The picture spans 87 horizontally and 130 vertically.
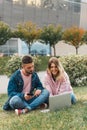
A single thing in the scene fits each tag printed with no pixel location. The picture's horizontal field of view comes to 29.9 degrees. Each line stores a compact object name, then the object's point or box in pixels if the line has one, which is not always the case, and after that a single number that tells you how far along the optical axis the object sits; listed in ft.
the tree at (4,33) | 44.42
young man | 9.12
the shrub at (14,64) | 19.01
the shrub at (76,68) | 17.92
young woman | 9.89
